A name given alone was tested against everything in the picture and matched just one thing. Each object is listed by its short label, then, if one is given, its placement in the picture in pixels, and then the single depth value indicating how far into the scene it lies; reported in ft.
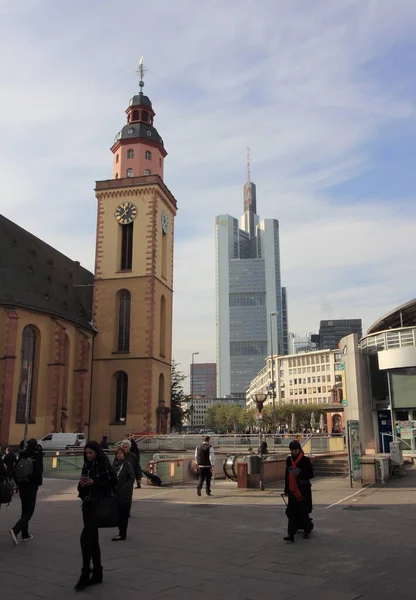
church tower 144.87
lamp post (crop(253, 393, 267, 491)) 64.26
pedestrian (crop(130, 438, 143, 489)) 51.08
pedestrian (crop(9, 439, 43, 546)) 31.22
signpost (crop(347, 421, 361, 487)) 57.72
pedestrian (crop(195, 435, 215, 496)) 51.98
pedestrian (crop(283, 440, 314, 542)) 31.30
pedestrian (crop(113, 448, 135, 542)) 32.01
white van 118.62
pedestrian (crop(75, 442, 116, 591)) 22.47
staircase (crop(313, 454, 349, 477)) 70.54
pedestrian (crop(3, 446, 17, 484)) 49.71
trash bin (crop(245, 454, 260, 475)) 57.98
